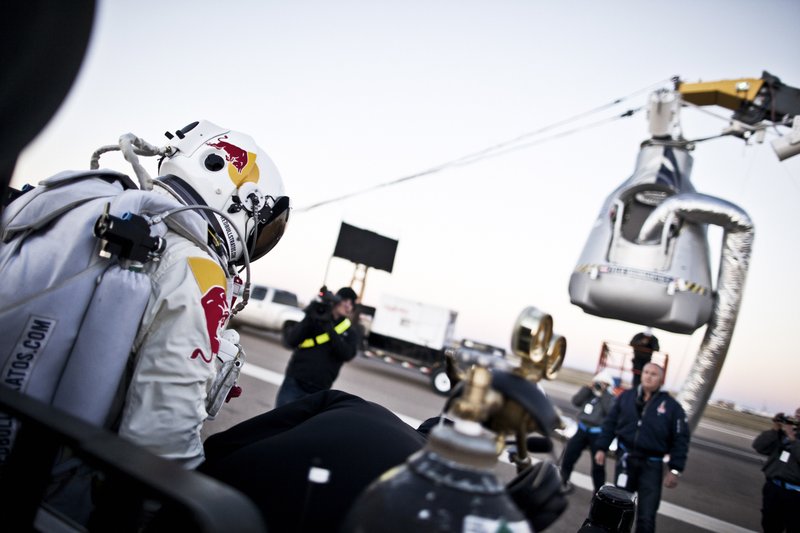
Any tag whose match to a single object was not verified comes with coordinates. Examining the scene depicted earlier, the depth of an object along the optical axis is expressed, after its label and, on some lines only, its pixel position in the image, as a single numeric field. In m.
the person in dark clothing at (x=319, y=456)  0.99
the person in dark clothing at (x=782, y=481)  5.38
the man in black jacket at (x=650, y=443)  4.98
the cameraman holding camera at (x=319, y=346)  5.54
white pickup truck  16.27
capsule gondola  8.73
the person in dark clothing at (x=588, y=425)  6.48
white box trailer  14.28
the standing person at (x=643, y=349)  7.58
